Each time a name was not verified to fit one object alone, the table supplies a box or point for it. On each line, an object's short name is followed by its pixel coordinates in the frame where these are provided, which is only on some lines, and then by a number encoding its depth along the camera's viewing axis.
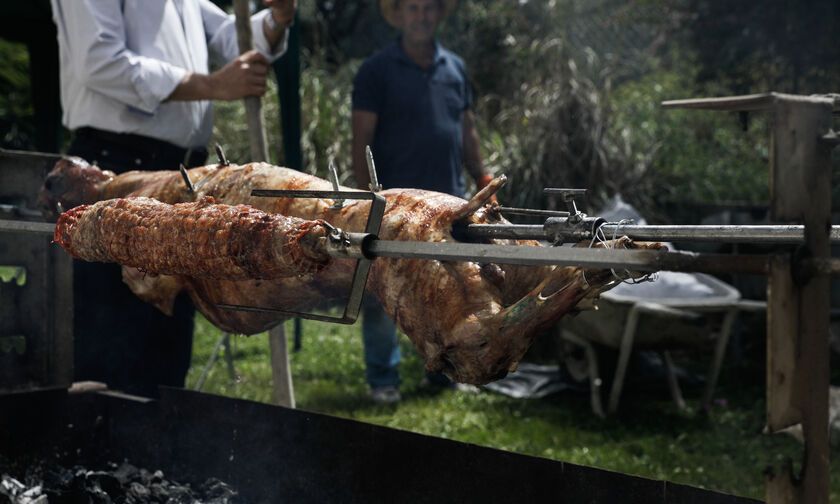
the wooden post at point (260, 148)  3.18
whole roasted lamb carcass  1.77
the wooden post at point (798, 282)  1.14
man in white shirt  2.88
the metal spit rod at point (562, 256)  1.09
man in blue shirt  4.61
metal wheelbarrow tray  4.41
